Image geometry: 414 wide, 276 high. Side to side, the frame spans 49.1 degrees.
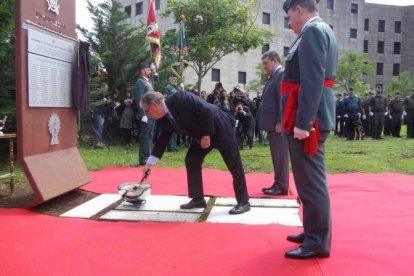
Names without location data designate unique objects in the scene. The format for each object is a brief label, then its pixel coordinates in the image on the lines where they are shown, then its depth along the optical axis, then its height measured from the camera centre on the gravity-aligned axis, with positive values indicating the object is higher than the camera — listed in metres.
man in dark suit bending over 4.37 -0.14
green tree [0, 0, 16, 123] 7.50 +0.95
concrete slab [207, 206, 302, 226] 4.28 -0.95
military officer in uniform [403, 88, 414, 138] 16.17 +0.17
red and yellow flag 10.14 +1.90
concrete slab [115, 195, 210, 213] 4.78 -0.95
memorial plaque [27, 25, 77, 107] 4.71 +0.54
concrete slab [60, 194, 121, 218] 4.56 -0.97
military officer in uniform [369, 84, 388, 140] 15.98 +0.29
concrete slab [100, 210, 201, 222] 4.37 -0.97
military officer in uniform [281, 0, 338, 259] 3.12 +0.01
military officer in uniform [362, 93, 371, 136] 16.69 +0.08
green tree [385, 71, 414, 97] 48.09 +3.91
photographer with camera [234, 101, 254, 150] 11.41 -0.10
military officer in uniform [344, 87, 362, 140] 15.44 +0.30
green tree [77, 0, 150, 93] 13.09 +2.17
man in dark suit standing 5.54 -0.03
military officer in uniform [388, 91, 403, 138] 17.14 +0.29
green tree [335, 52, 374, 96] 42.84 +4.76
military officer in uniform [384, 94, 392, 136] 17.79 -0.14
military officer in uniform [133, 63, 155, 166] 7.93 -0.08
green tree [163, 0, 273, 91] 21.27 +4.49
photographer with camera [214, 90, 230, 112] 11.78 +0.48
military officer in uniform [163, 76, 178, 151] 10.12 +0.60
